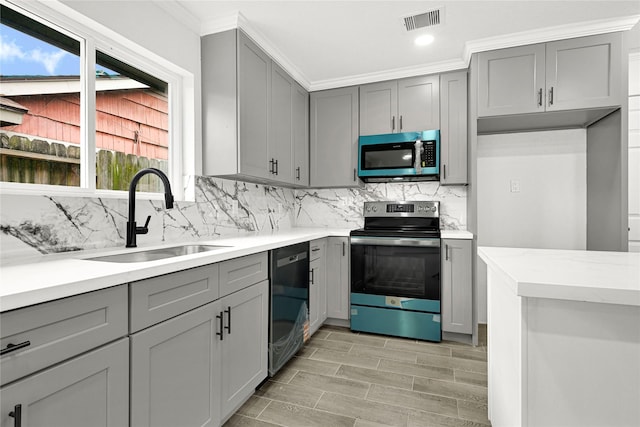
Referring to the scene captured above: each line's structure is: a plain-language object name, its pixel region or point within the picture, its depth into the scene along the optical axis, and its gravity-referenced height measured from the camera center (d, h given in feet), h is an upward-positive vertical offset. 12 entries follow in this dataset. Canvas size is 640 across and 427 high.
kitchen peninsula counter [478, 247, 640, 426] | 2.77 -1.22
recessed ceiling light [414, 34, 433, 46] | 8.29 +4.50
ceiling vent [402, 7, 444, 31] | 7.32 +4.49
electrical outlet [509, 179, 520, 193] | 10.20 +0.81
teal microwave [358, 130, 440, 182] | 9.71 +1.71
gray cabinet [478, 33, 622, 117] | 8.00 +3.50
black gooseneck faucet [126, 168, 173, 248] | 5.51 +0.16
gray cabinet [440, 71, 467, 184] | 9.67 +2.51
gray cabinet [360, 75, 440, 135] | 9.98 +3.38
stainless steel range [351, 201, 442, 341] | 8.98 -2.09
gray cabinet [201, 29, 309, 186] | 7.38 +2.50
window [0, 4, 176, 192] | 4.66 +1.72
